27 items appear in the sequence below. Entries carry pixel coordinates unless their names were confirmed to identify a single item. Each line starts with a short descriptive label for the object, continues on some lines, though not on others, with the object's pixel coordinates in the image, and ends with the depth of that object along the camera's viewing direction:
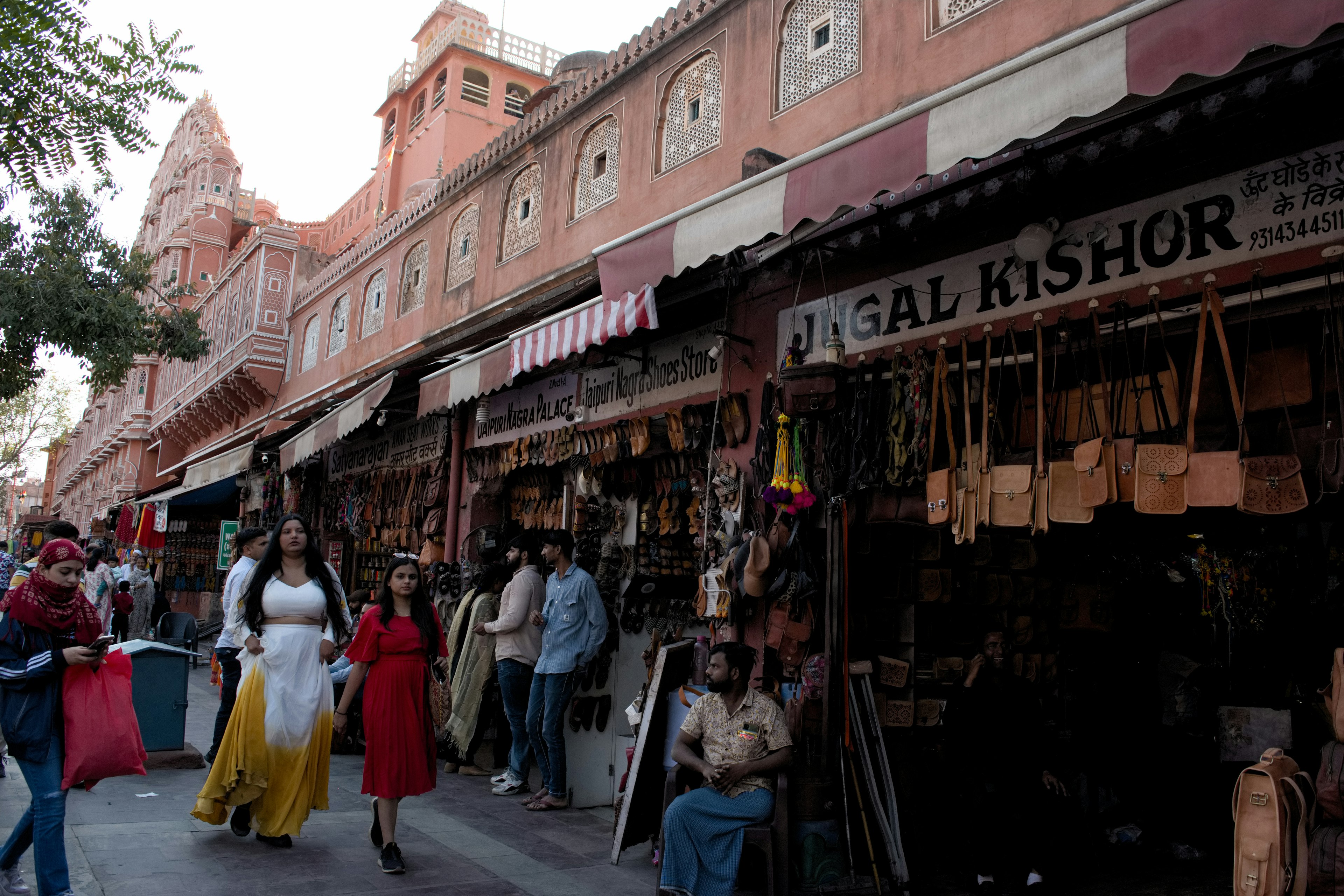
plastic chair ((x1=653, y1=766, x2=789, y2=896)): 4.16
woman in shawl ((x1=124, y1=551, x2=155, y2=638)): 14.21
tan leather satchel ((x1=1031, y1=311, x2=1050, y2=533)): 4.14
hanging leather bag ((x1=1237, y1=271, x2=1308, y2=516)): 3.42
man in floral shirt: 4.16
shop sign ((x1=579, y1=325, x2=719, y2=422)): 6.38
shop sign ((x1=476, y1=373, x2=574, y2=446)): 8.10
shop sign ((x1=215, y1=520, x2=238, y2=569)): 15.46
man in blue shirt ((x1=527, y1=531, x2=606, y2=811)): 6.19
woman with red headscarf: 3.72
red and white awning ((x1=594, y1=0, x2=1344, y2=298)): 2.79
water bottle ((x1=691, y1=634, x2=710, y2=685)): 5.55
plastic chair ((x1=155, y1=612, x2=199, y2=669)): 13.34
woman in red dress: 4.69
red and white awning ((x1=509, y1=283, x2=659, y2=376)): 5.23
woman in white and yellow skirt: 4.77
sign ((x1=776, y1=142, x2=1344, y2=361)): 3.56
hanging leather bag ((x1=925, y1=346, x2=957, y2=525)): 4.50
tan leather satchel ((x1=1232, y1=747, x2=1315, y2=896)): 3.38
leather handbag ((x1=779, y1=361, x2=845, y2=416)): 4.82
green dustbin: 6.71
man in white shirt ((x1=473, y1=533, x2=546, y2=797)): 6.61
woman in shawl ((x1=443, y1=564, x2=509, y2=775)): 7.23
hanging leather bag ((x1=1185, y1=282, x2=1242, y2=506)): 3.57
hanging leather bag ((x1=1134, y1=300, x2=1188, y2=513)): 3.72
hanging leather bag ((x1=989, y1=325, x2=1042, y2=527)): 4.22
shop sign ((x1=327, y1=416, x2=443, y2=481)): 10.58
